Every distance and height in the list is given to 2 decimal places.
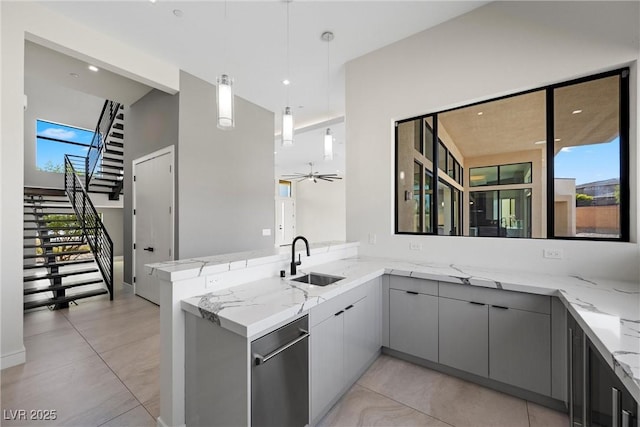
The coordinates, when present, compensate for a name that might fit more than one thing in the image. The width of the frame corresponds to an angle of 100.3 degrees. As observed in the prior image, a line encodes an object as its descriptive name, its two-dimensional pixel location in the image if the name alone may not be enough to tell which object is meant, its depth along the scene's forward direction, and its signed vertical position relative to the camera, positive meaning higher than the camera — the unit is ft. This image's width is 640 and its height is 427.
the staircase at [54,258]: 12.72 -2.45
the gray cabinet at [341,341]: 5.63 -3.18
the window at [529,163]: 7.19 +1.75
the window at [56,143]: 22.59 +6.33
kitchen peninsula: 4.13 -1.76
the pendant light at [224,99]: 6.49 +2.80
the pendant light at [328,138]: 9.92 +2.96
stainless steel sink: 7.55 -1.93
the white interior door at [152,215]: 12.87 -0.06
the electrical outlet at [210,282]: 5.78 -1.49
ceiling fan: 28.74 +4.37
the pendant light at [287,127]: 8.11 +2.63
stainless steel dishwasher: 4.40 -2.91
